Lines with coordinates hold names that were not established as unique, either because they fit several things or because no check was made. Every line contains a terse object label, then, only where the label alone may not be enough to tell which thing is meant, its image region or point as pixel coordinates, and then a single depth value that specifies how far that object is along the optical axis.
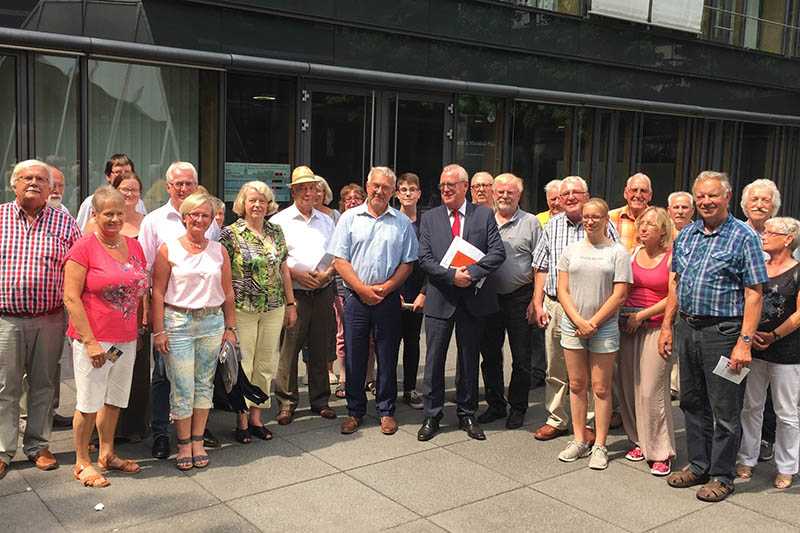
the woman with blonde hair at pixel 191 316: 5.20
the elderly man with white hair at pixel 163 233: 5.48
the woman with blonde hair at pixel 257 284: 5.75
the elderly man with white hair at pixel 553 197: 6.84
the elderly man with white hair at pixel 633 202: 6.66
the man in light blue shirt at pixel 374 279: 6.11
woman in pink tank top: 5.45
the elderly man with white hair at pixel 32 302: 4.97
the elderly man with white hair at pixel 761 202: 5.60
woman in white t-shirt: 5.44
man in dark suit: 6.05
